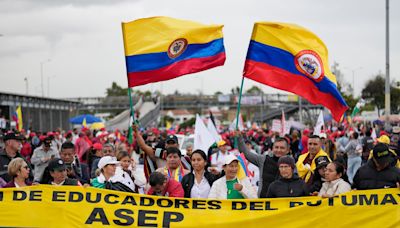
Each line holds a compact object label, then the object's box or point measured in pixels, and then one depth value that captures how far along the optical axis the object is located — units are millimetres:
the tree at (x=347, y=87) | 74256
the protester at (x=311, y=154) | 9609
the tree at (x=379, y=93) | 71875
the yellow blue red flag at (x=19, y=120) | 27484
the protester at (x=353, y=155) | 16391
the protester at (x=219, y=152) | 14648
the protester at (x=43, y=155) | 12469
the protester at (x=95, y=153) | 12332
